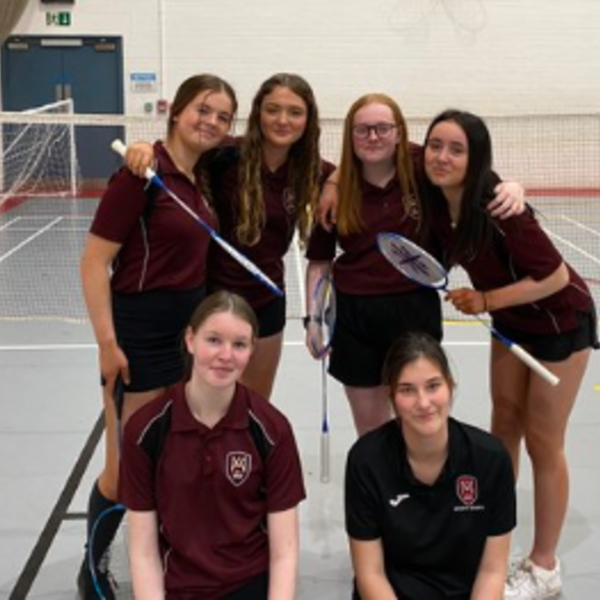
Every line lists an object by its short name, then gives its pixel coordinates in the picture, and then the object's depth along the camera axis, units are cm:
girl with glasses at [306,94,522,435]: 308
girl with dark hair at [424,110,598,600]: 289
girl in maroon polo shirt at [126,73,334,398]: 320
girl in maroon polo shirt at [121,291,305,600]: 252
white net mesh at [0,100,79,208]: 1236
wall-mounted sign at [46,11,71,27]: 1534
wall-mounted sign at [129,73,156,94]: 1556
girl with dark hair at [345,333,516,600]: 256
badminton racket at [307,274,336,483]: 341
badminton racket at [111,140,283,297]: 289
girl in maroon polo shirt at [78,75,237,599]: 289
